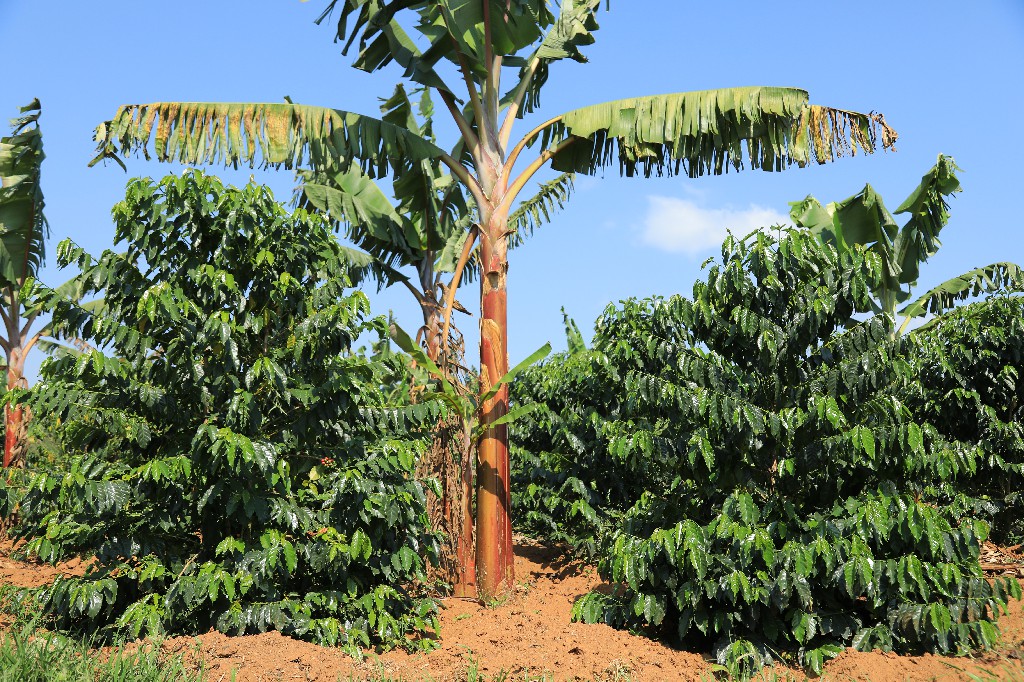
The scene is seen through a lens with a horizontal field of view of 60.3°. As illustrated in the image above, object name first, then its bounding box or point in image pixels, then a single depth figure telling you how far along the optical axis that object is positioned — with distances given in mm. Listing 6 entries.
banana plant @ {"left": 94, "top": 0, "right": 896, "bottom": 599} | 8273
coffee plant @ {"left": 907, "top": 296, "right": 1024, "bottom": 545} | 9281
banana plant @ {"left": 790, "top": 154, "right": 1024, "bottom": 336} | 10812
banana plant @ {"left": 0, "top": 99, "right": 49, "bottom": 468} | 10500
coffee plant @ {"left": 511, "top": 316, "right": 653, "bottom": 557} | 9836
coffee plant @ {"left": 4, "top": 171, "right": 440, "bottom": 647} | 6242
